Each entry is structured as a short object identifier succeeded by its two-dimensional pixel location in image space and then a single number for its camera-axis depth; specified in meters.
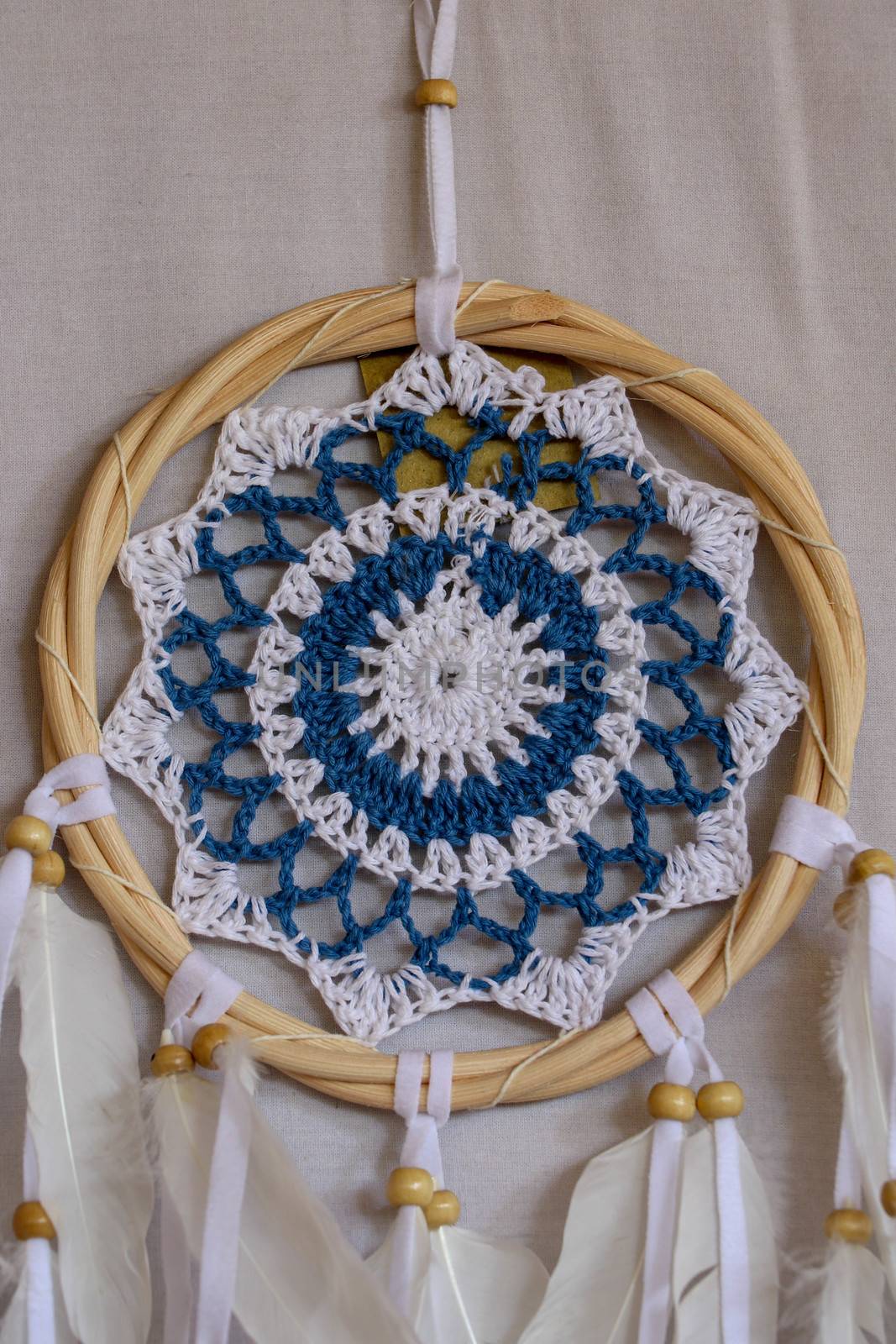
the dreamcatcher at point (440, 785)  0.60
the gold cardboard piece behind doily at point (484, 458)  0.67
